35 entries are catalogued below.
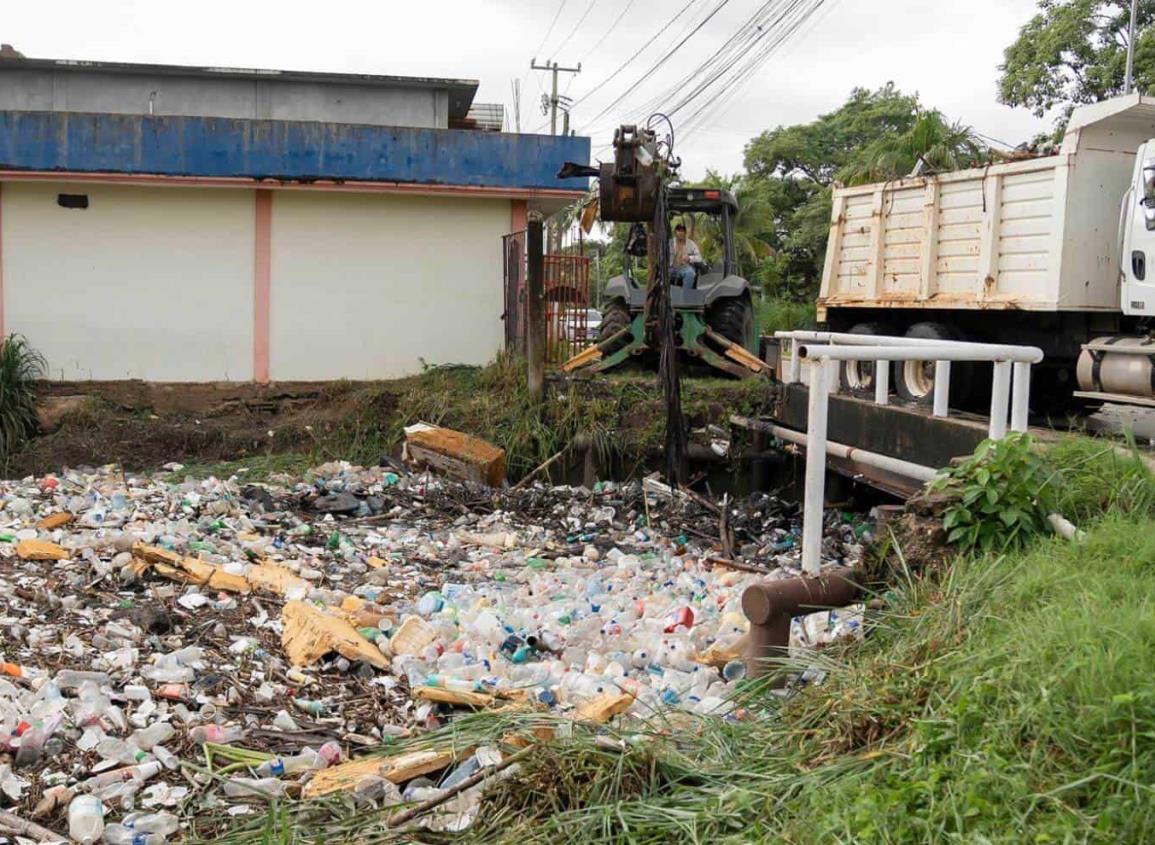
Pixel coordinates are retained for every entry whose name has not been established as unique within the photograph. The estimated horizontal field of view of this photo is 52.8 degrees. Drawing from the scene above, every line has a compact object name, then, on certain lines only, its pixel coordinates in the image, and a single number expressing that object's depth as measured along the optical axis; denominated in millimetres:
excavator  11750
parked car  13305
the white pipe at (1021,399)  5277
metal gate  13188
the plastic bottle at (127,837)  3773
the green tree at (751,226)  32444
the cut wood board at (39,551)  7066
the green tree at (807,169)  33656
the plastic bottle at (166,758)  4297
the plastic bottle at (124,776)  4133
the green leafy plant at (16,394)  11469
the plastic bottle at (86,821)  3781
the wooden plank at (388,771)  3980
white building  12898
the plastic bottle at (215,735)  4500
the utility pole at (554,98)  36750
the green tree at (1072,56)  27094
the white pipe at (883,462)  5286
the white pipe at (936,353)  5164
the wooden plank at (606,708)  4328
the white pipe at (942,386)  6395
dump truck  8594
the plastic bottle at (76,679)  4969
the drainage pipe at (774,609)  4371
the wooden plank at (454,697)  4855
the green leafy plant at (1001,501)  4285
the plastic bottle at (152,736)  4453
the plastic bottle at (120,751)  4344
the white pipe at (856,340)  5418
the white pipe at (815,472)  4938
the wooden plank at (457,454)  10398
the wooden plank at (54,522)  8086
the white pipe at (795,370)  9367
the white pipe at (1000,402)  5164
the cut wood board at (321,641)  5547
